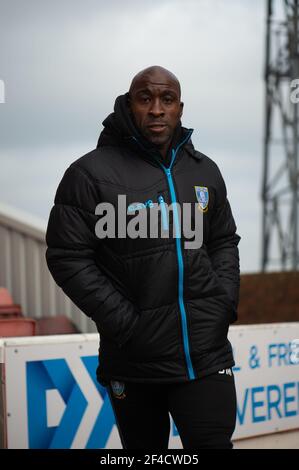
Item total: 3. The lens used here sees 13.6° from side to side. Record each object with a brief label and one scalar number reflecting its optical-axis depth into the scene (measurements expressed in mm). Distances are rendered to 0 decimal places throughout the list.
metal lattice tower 27069
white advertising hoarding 5957
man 3851
